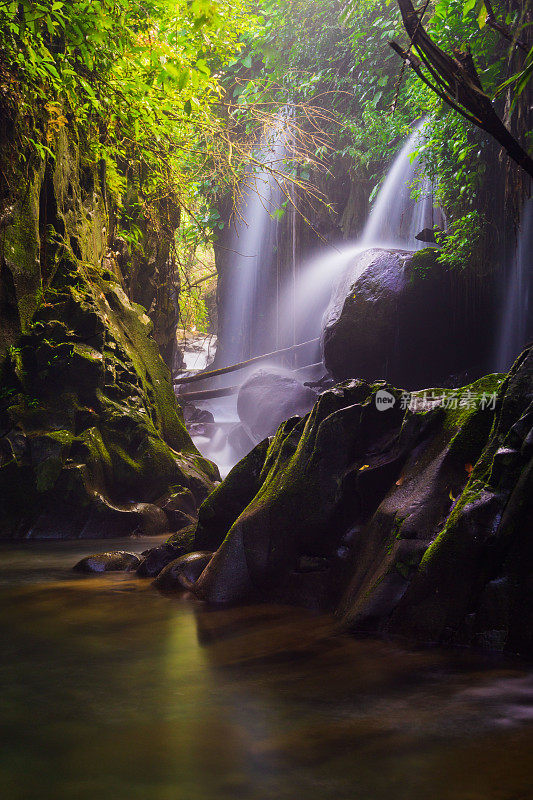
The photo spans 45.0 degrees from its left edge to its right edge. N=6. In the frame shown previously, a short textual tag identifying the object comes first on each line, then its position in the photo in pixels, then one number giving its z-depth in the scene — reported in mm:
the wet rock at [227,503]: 5430
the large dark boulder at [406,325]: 11492
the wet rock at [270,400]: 13859
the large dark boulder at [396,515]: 3350
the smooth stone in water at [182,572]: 4973
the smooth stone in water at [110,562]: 5723
